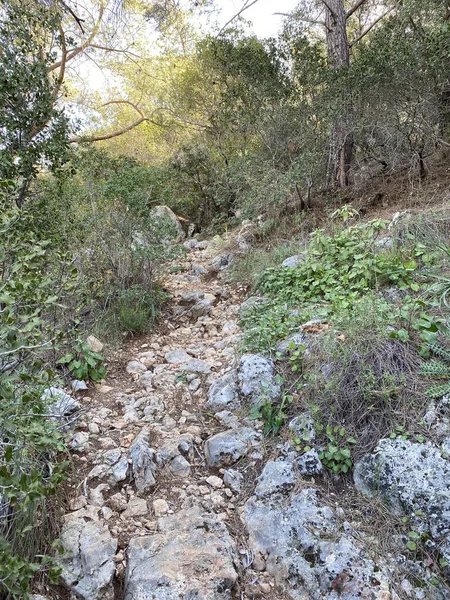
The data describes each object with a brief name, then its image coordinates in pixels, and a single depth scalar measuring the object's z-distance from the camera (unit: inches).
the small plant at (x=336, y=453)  72.8
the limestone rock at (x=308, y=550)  58.9
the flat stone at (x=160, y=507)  71.5
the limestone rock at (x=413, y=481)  61.8
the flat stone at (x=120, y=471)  77.0
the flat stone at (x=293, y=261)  152.3
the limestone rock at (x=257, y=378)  90.0
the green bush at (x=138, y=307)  138.8
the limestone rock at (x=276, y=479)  73.6
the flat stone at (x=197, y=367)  113.9
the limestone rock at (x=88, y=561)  56.9
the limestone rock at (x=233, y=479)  77.3
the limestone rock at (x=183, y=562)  56.9
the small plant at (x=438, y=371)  73.0
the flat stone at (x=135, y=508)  70.9
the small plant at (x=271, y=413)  84.4
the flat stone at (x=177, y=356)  122.4
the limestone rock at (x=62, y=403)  82.4
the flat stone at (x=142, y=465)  76.3
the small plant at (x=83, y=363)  108.5
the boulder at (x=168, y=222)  171.9
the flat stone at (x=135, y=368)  118.0
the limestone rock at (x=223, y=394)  96.4
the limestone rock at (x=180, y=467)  80.3
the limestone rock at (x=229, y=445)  81.9
